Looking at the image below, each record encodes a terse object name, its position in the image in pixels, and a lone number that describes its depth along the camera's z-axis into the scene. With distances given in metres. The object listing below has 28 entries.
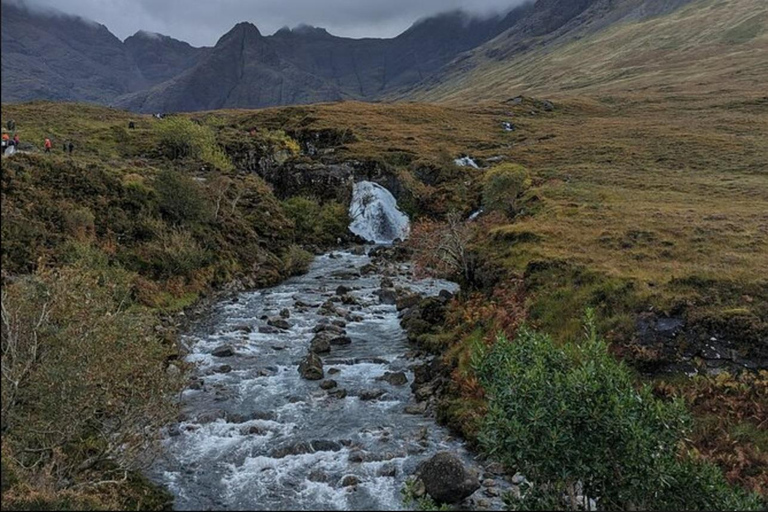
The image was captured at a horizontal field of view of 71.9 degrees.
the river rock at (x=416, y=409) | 22.23
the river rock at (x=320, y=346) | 29.38
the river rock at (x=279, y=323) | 33.53
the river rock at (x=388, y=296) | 39.61
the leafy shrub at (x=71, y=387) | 13.23
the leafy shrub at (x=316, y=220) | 62.34
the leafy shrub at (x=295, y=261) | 48.50
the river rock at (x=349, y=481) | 16.83
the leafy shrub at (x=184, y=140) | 77.31
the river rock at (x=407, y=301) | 37.38
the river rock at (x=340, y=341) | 30.59
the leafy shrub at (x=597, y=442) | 10.70
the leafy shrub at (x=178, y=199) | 44.06
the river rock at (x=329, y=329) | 32.39
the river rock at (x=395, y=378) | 25.20
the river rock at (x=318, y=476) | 17.06
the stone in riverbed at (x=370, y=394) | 23.67
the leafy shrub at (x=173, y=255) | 37.91
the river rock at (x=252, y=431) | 20.14
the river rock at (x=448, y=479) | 15.67
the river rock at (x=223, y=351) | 28.39
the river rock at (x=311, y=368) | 25.73
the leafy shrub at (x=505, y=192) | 49.44
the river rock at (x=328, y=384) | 24.59
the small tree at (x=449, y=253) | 33.93
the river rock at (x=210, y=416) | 20.91
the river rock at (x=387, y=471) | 17.44
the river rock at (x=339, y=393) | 23.73
